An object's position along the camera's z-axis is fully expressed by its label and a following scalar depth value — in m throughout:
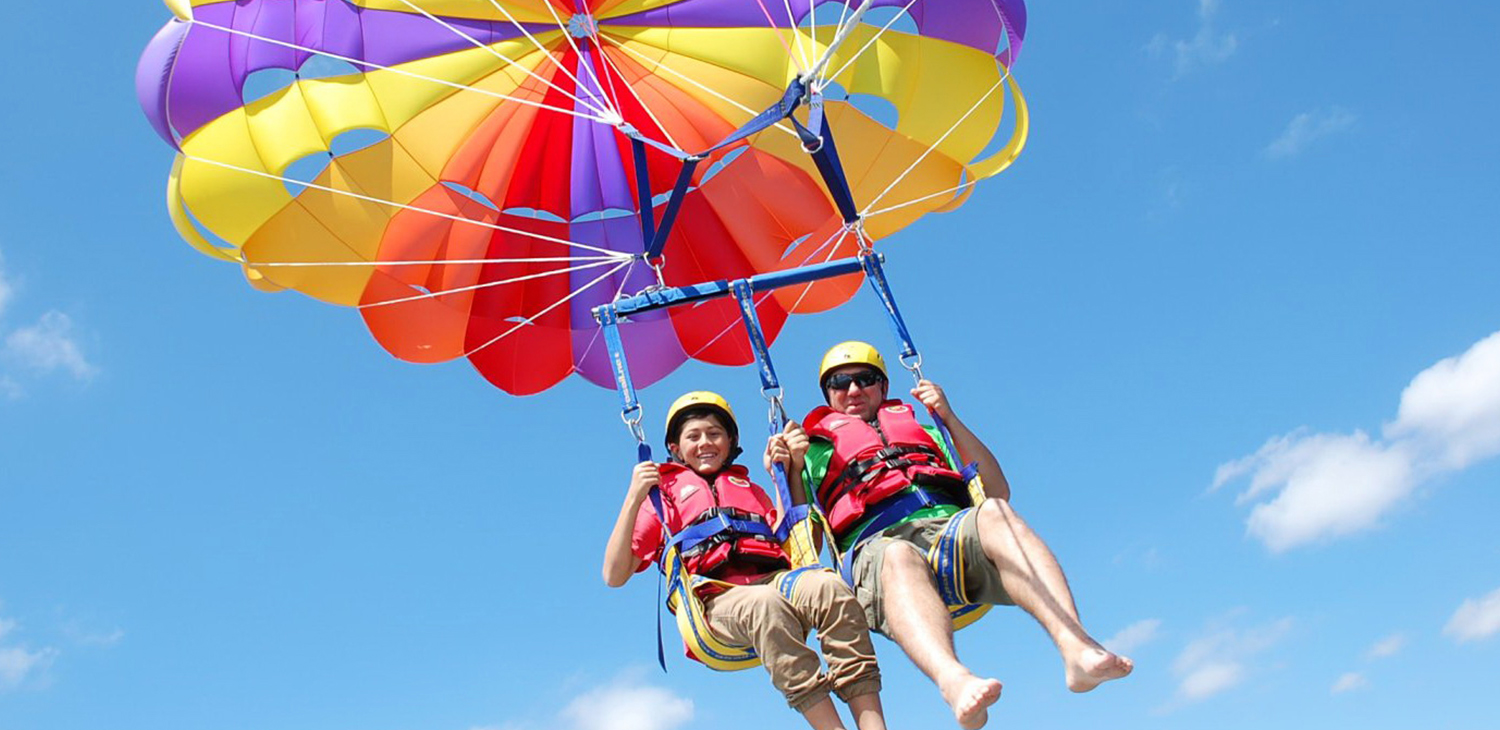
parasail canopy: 6.19
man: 4.00
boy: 4.31
